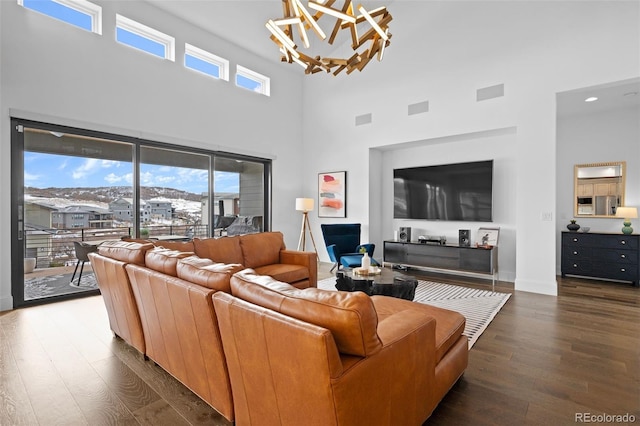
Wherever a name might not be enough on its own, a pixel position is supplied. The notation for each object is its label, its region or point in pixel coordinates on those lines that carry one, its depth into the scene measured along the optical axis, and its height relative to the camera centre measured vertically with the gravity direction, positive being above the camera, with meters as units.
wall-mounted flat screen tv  5.30 +0.35
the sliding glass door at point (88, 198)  4.00 +0.20
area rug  3.24 -1.16
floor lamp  6.63 -0.12
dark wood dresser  4.85 -0.72
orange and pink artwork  6.78 +0.38
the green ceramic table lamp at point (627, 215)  4.93 -0.06
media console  4.89 -0.78
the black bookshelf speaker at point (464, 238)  5.34 -0.46
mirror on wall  5.27 +0.39
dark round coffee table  3.29 -0.77
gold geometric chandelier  2.80 +1.71
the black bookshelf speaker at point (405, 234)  6.06 -0.44
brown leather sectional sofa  1.14 -0.61
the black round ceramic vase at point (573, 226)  5.41 -0.26
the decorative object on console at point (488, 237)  5.14 -0.43
